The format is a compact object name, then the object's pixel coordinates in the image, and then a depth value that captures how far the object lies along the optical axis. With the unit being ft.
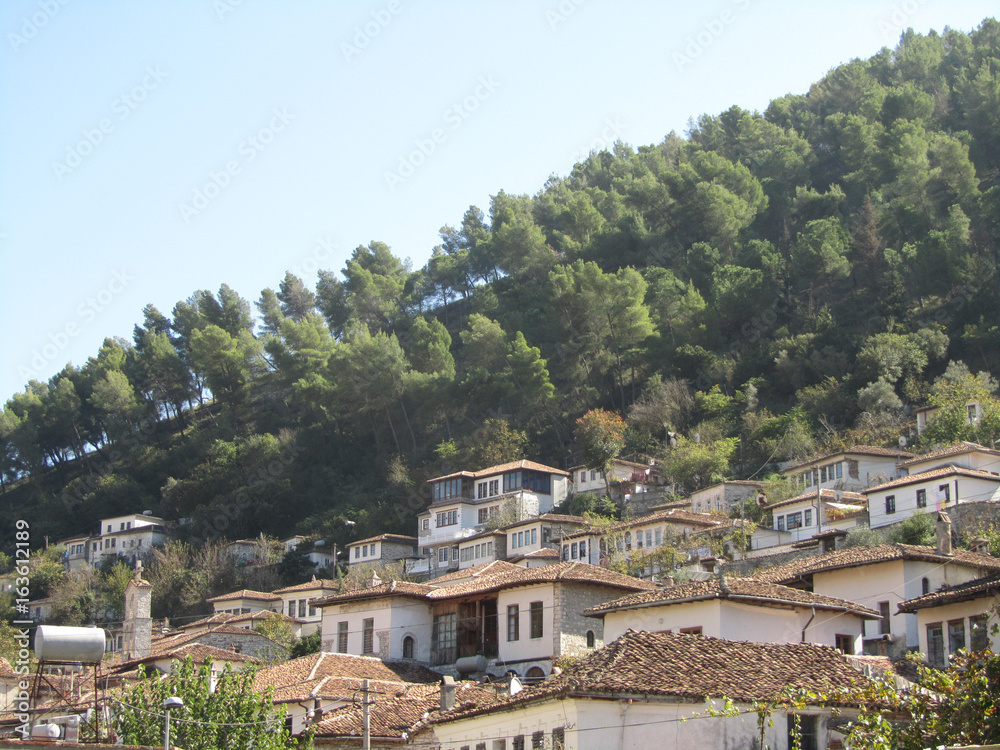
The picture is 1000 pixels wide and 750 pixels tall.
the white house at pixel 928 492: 125.70
